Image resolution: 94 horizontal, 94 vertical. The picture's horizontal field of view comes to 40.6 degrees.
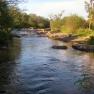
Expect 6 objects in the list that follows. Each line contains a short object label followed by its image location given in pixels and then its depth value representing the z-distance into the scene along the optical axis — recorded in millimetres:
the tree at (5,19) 14070
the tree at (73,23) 29018
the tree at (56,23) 35687
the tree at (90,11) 26879
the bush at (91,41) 17455
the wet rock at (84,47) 15387
